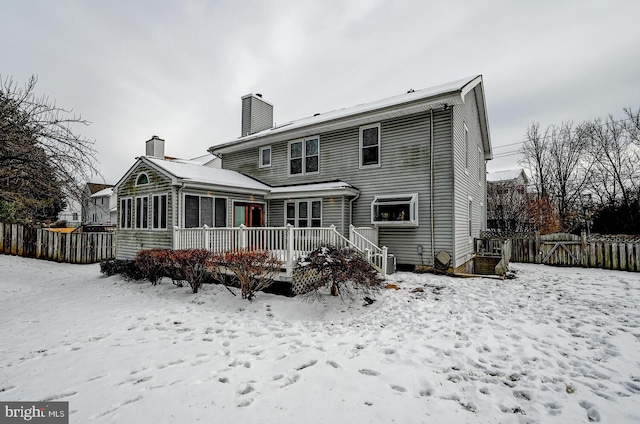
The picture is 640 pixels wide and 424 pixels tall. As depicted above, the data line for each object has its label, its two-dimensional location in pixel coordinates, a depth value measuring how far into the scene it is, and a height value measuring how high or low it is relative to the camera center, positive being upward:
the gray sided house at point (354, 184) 9.71 +1.47
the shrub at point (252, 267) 6.64 -1.05
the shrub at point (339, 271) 6.05 -1.09
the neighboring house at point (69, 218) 30.44 +0.84
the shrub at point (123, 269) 9.41 -1.62
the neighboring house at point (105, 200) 35.00 +3.09
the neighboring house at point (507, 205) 20.20 +1.15
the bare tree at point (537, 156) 22.56 +5.22
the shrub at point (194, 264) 7.37 -1.08
